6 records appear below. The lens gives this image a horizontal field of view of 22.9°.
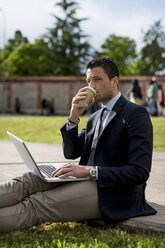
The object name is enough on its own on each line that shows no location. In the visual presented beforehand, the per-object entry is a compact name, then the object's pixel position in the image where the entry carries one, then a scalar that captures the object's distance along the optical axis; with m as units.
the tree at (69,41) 52.72
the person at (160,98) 19.71
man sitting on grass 3.09
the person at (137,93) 18.31
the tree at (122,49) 64.44
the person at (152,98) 19.92
